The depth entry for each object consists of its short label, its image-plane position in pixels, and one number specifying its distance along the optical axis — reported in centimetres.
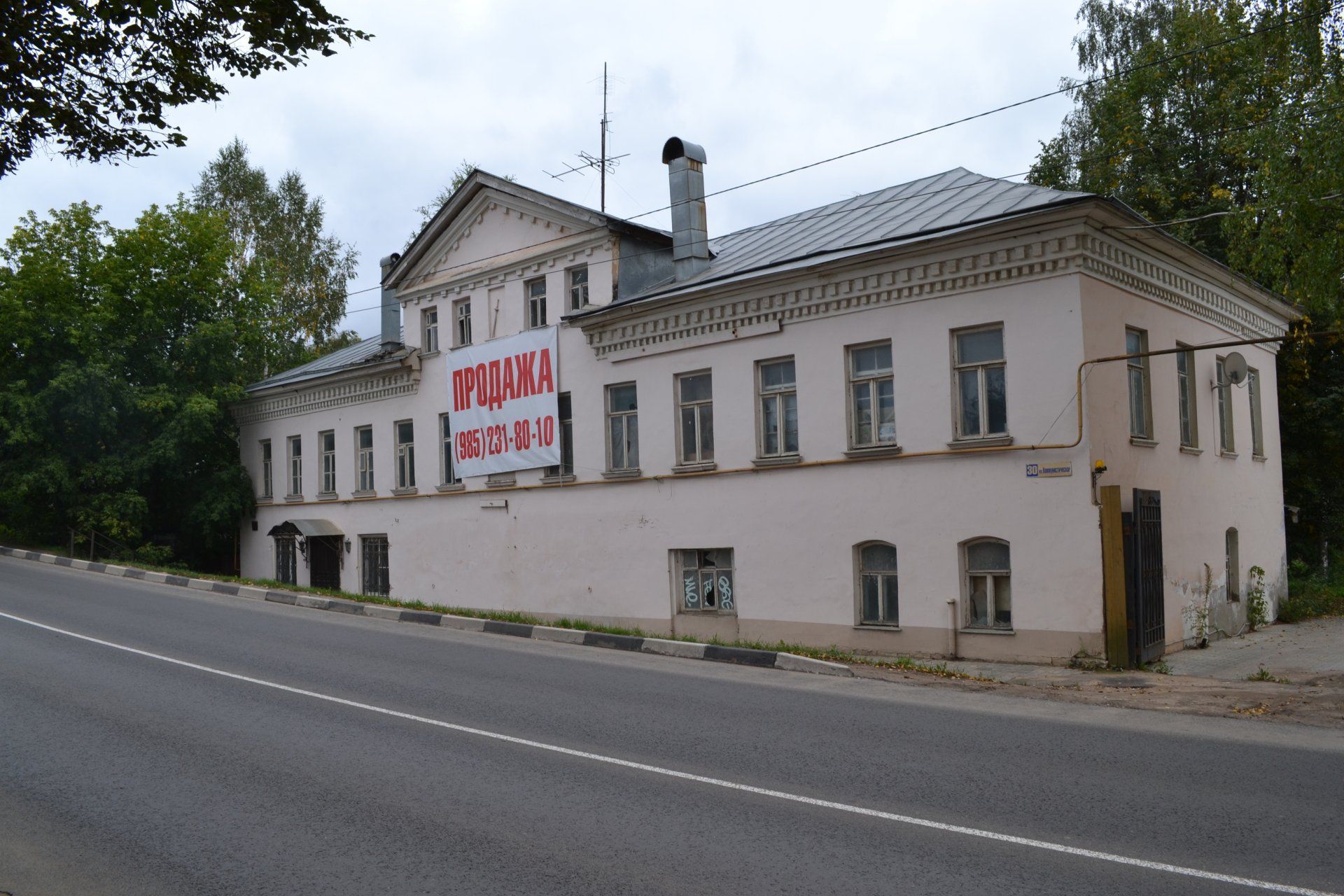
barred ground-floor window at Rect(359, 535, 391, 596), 2594
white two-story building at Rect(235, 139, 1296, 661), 1434
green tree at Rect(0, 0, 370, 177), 666
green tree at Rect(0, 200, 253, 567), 2778
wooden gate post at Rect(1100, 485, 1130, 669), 1345
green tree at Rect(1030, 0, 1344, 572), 1343
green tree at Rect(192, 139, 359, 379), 4206
